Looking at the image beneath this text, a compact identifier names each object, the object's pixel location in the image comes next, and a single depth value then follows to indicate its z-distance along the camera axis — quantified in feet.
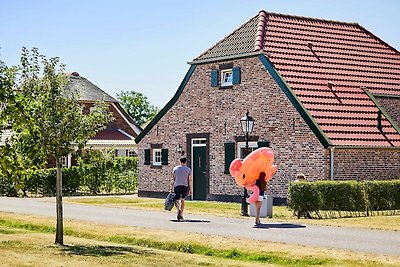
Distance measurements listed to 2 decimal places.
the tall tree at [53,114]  58.85
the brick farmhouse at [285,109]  102.06
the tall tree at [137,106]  398.01
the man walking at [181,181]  82.89
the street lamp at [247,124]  94.27
